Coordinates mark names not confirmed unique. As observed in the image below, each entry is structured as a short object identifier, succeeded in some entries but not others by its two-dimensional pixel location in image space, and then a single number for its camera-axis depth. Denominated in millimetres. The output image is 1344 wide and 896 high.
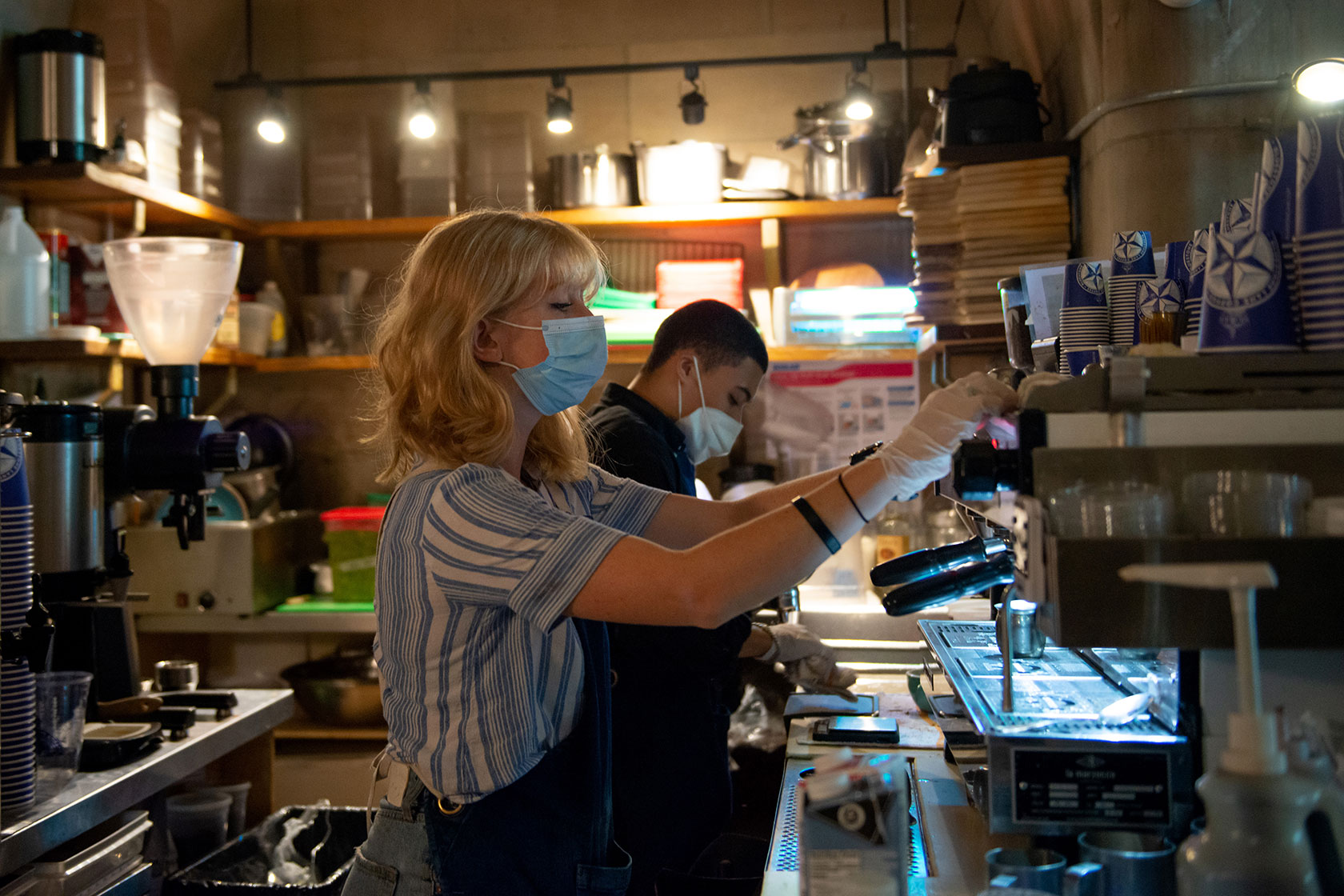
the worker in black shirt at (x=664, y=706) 2178
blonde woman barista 1279
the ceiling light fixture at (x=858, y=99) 3600
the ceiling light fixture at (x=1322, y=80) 1933
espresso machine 985
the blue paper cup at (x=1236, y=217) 1184
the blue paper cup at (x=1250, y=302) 1057
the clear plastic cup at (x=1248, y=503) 995
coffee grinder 2029
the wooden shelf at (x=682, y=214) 3801
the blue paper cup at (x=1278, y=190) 1086
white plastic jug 2988
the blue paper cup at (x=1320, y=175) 1019
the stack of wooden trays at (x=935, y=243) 3064
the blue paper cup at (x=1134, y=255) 1428
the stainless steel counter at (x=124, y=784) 1688
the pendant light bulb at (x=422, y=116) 3844
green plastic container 3857
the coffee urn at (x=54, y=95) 3154
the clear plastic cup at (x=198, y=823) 2594
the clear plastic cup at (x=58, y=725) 1863
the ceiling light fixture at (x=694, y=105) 3826
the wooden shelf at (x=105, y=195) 3150
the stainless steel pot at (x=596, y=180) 3896
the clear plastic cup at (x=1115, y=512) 1013
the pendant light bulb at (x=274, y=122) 3824
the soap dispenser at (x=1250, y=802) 844
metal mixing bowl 3736
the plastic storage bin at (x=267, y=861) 2342
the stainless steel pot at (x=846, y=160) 3799
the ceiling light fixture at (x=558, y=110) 3859
